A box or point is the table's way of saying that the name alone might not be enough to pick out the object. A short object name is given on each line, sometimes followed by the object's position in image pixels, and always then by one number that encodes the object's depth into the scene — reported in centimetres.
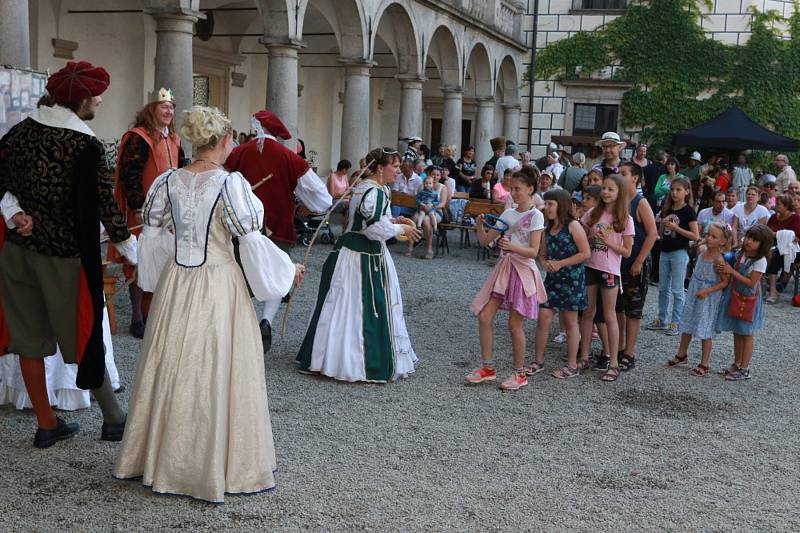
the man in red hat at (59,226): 401
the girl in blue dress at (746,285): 646
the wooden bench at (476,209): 1305
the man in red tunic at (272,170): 652
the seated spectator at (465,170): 1616
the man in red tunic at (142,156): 625
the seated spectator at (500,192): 1318
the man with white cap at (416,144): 1428
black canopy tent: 1689
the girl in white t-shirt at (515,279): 580
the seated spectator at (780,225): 1078
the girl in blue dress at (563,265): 605
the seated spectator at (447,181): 1376
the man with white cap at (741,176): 1650
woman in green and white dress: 584
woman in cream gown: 365
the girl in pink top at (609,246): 632
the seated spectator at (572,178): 1113
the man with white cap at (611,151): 751
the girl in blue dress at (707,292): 671
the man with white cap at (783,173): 1519
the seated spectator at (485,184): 1441
